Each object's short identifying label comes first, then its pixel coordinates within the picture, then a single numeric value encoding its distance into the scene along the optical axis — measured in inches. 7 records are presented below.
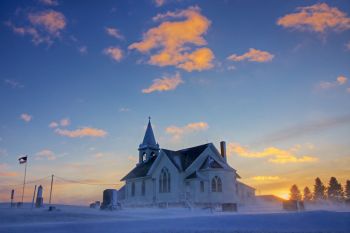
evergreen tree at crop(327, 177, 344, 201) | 3538.1
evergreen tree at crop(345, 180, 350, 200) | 3460.9
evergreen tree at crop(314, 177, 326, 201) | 3773.6
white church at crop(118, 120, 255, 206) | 1818.4
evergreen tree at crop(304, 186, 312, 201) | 4112.0
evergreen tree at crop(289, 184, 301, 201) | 4170.8
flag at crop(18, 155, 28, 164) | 1612.9
